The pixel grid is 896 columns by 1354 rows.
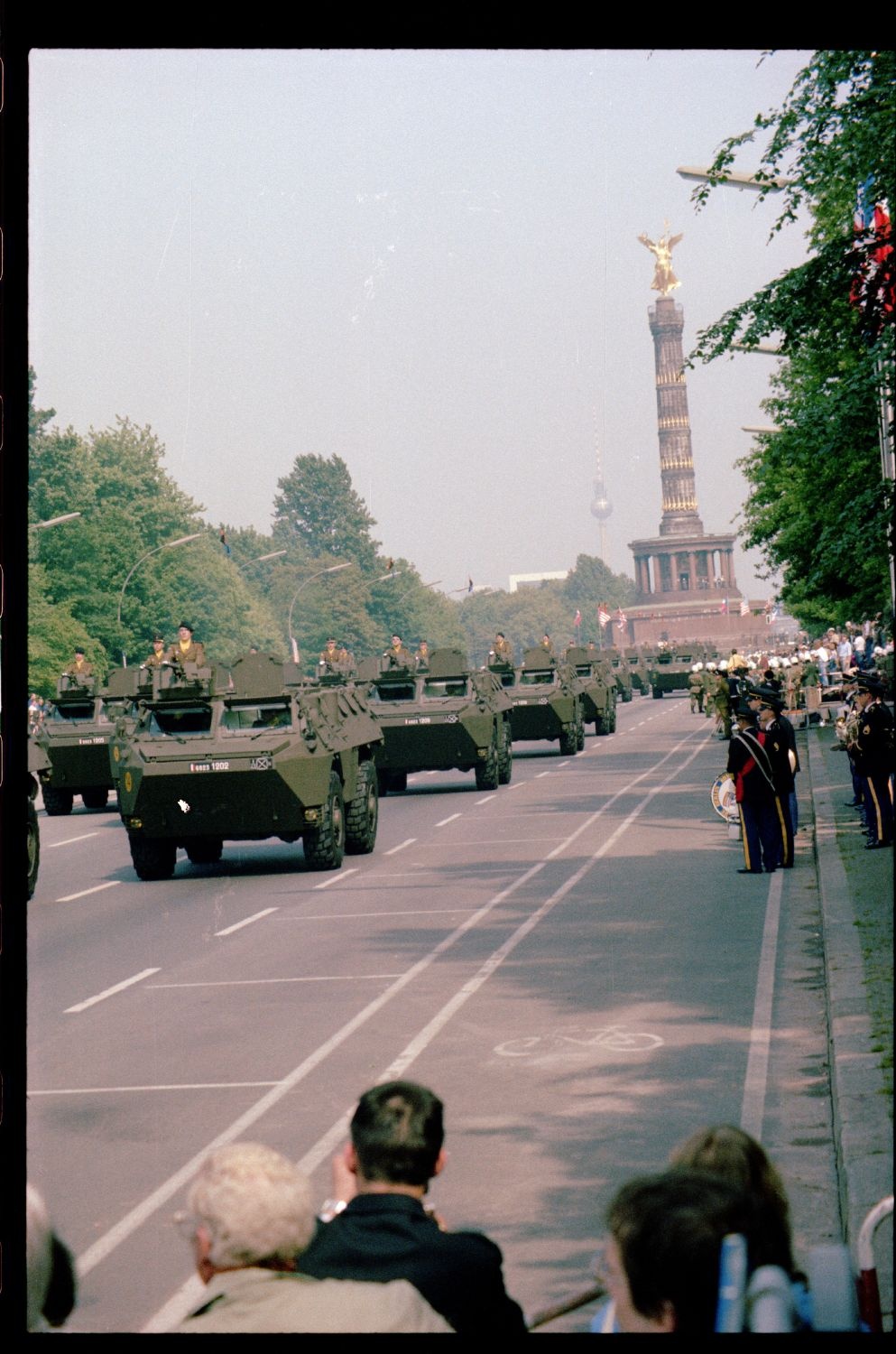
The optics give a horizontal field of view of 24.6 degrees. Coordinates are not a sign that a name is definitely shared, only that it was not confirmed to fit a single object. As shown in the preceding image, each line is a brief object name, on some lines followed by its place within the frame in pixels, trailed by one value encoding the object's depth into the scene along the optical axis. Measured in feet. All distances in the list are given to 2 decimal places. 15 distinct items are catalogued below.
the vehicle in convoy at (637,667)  291.11
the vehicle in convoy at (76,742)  103.14
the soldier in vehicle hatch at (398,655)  110.73
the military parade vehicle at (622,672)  255.50
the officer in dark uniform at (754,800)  63.41
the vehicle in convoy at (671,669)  272.92
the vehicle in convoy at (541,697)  132.98
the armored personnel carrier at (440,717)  104.88
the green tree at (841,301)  31.48
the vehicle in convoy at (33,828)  66.80
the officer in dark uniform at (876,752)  64.90
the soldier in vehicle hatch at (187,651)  72.23
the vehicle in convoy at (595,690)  164.14
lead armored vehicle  68.13
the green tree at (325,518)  99.87
